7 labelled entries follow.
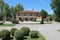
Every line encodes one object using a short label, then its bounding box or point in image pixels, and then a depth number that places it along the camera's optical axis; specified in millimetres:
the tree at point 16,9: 36362
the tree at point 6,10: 32288
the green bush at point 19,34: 4727
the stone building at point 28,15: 33681
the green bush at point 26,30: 6070
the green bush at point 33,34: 5547
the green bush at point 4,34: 4863
